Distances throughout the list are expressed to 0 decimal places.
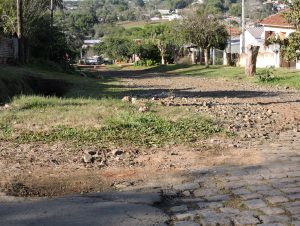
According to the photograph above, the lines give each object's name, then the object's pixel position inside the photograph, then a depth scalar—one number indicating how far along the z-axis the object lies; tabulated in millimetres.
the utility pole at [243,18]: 41094
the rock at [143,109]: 11551
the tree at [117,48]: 80688
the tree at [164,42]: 51153
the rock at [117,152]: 7458
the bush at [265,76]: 25023
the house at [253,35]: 53019
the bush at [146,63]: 58975
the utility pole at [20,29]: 28270
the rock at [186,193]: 5505
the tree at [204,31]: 43875
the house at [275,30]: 36094
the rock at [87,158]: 7012
